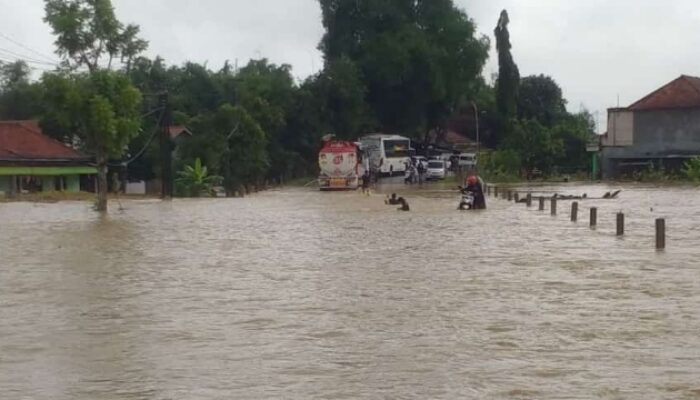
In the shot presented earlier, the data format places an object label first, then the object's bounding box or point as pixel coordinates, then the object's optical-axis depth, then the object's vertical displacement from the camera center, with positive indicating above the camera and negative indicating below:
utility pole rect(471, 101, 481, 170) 82.94 +2.48
